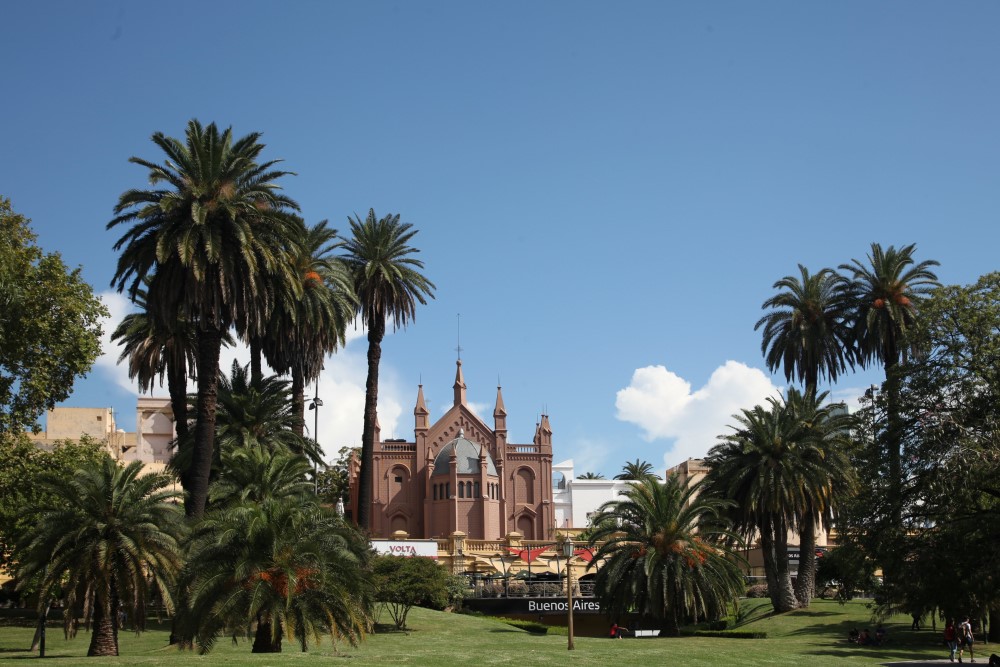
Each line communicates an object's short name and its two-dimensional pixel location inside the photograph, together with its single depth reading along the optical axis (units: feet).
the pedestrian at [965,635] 114.42
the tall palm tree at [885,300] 189.57
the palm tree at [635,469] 298.27
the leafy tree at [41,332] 139.23
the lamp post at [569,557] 111.55
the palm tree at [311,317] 166.71
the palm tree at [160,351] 161.44
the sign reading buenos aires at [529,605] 187.83
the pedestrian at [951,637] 111.01
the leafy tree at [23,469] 142.00
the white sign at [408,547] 225.97
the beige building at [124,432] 310.04
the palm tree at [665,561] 144.97
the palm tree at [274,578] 92.89
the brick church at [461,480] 330.95
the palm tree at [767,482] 160.97
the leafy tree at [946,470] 104.94
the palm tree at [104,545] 104.01
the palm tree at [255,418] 162.81
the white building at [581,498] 417.08
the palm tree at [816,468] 162.71
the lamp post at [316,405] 246.06
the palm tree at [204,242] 132.67
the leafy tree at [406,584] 154.40
